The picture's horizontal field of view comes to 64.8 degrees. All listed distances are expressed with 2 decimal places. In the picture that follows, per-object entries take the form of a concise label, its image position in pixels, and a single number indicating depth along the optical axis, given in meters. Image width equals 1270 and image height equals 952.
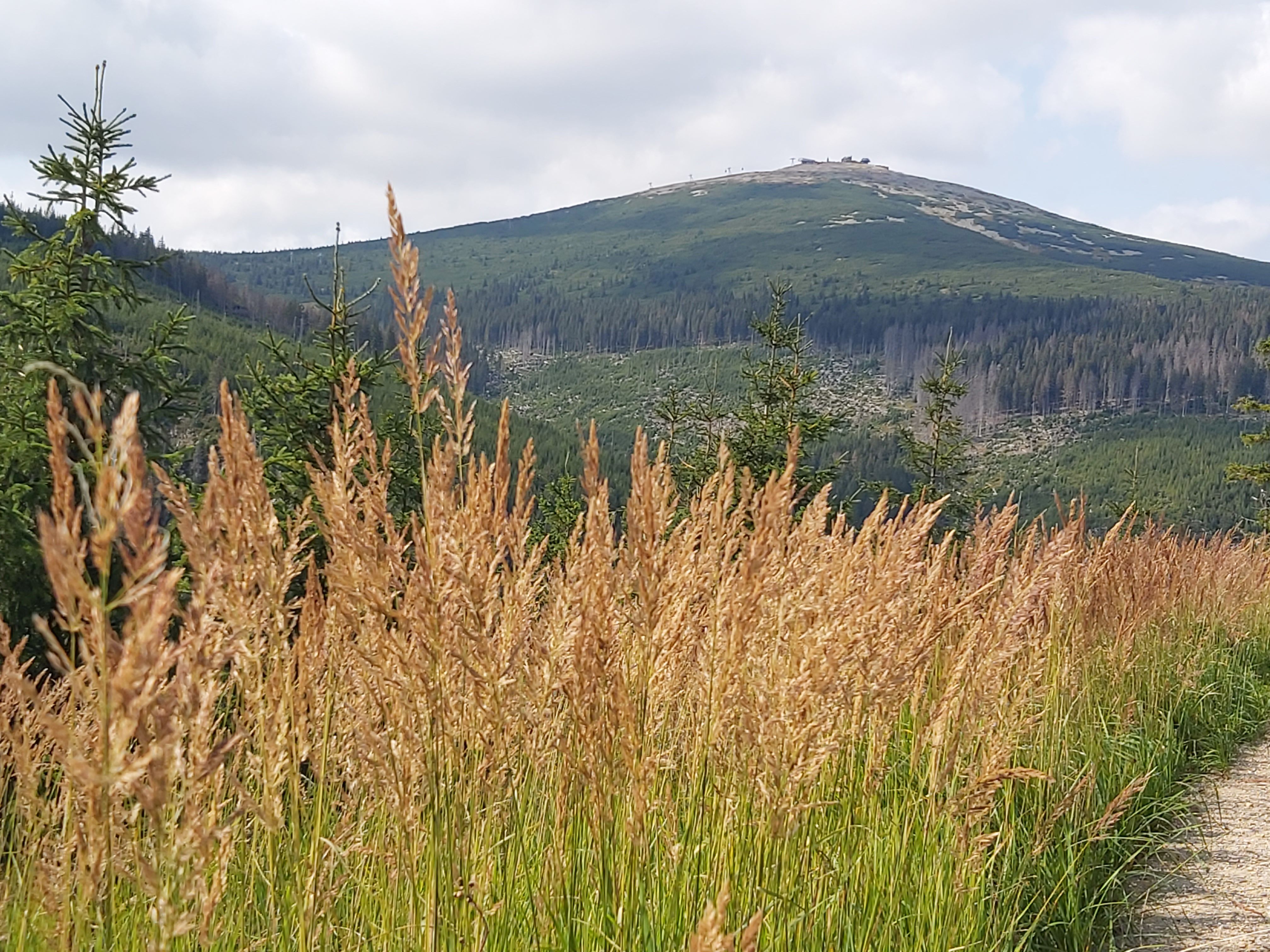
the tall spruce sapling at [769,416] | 17.62
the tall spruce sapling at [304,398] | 10.01
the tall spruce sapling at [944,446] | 22.31
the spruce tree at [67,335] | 7.86
